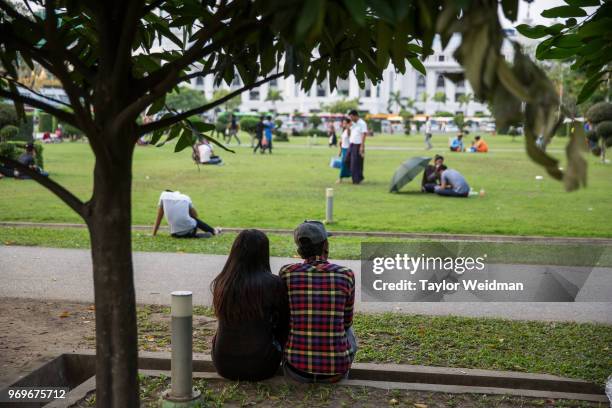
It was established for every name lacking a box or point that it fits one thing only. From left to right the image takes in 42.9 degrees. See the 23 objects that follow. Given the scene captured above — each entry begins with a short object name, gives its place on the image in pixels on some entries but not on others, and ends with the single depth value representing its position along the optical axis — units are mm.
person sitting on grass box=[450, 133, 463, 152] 37781
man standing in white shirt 19016
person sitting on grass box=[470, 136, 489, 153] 36969
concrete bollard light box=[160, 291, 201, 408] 4322
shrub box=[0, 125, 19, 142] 23245
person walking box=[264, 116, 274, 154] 33031
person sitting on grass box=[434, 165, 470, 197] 17328
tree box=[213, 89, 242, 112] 92869
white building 128750
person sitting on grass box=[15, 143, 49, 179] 18791
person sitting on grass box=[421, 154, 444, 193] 17953
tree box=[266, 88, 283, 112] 121000
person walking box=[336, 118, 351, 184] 19711
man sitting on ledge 4664
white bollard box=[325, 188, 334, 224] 12927
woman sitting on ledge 4660
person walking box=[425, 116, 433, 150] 43122
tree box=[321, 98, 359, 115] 102000
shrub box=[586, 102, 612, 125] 29344
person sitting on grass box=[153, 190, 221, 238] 11453
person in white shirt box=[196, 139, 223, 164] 25875
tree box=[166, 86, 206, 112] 87944
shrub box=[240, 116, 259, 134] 49297
